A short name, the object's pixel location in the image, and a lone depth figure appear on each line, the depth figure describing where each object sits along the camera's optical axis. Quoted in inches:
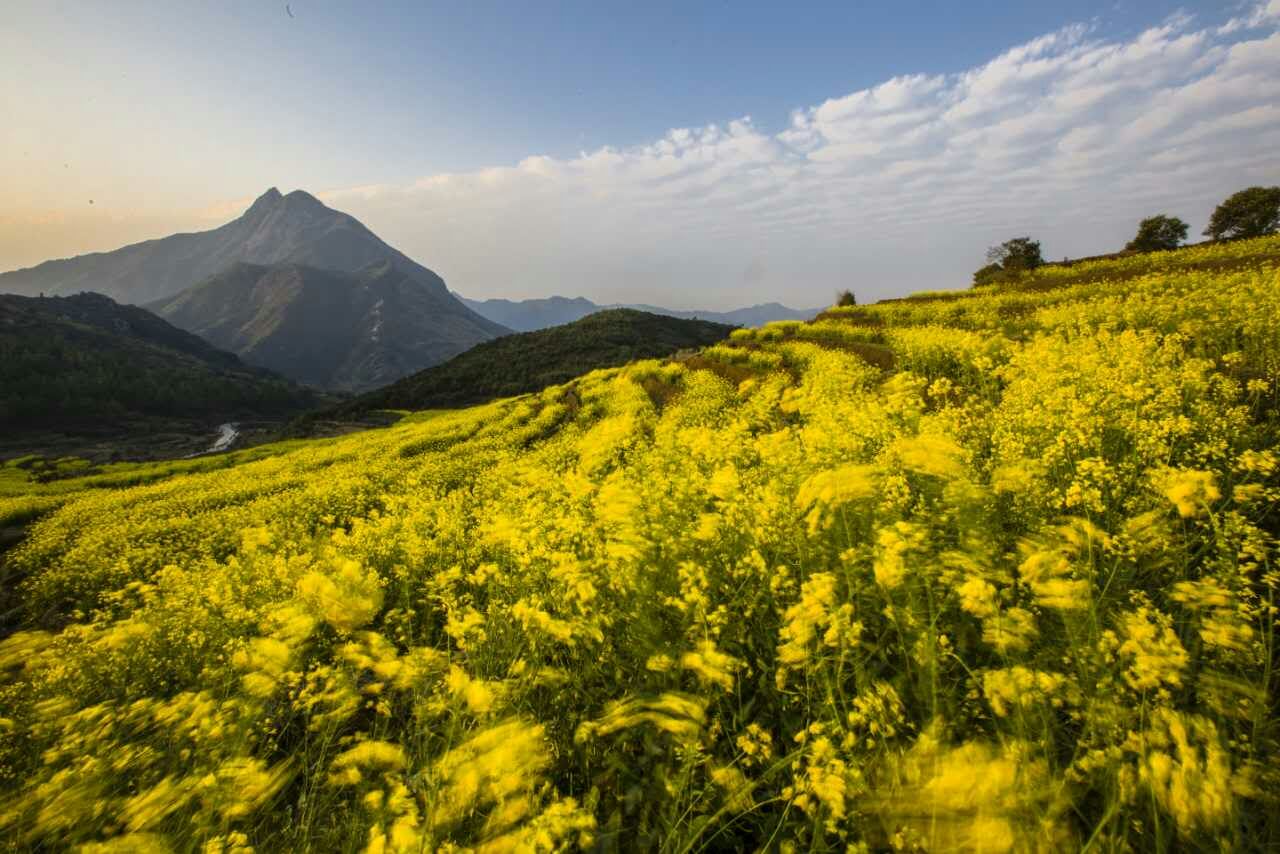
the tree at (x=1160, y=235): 1555.1
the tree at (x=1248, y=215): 1330.0
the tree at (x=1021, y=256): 1443.2
